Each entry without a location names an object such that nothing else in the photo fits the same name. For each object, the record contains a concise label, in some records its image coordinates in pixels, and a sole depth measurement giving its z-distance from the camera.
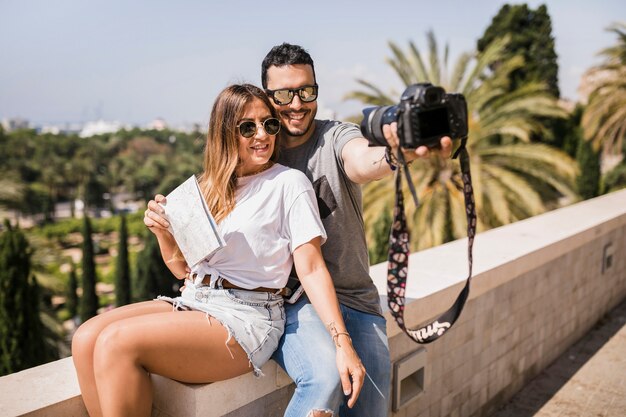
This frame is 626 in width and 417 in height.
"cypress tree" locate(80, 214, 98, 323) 25.94
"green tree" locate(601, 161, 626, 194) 20.09
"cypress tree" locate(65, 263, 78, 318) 31.25
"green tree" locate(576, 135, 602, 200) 17.59
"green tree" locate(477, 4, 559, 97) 18.83
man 1.84
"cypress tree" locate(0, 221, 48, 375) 12.33
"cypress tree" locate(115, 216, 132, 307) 26.30
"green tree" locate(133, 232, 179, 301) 28.58
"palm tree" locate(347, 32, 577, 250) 10.38
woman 1.73
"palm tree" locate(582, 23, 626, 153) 14.95
